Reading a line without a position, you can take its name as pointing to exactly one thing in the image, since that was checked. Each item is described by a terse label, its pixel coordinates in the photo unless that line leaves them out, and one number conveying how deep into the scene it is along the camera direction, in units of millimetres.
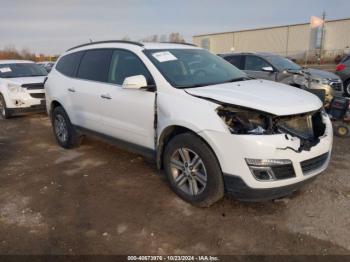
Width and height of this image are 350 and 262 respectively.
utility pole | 43169
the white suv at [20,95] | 9219
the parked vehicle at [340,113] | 6465
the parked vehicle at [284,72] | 8609
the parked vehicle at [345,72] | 11164
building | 44688
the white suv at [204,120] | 3305
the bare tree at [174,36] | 72675
